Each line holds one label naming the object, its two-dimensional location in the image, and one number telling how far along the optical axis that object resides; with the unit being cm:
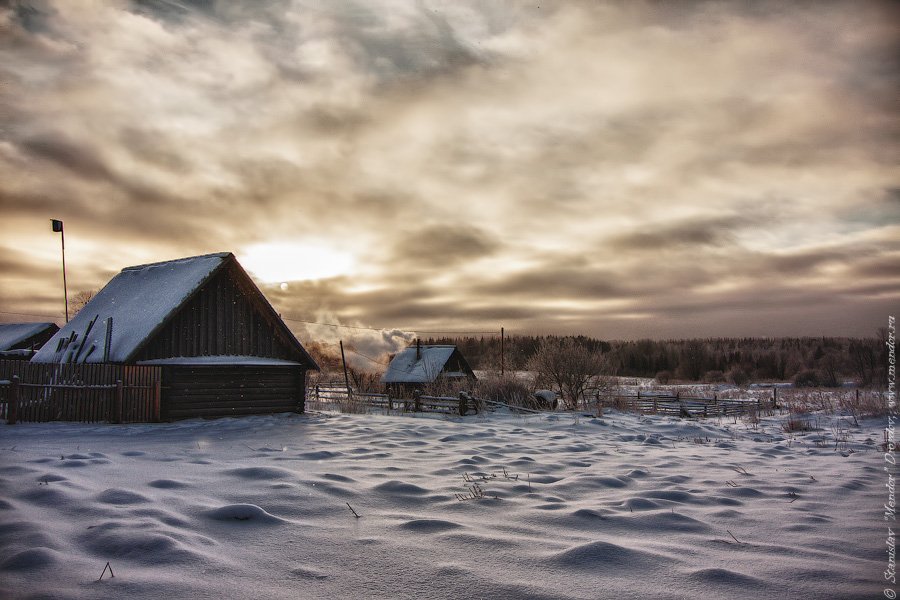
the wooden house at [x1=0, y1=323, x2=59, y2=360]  3158
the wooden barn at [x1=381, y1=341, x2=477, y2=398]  3481
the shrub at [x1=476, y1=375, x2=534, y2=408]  2506
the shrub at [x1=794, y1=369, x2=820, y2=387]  5141
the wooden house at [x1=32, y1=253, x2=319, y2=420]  1661
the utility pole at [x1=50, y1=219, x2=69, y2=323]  2904
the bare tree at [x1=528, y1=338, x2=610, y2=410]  2717
